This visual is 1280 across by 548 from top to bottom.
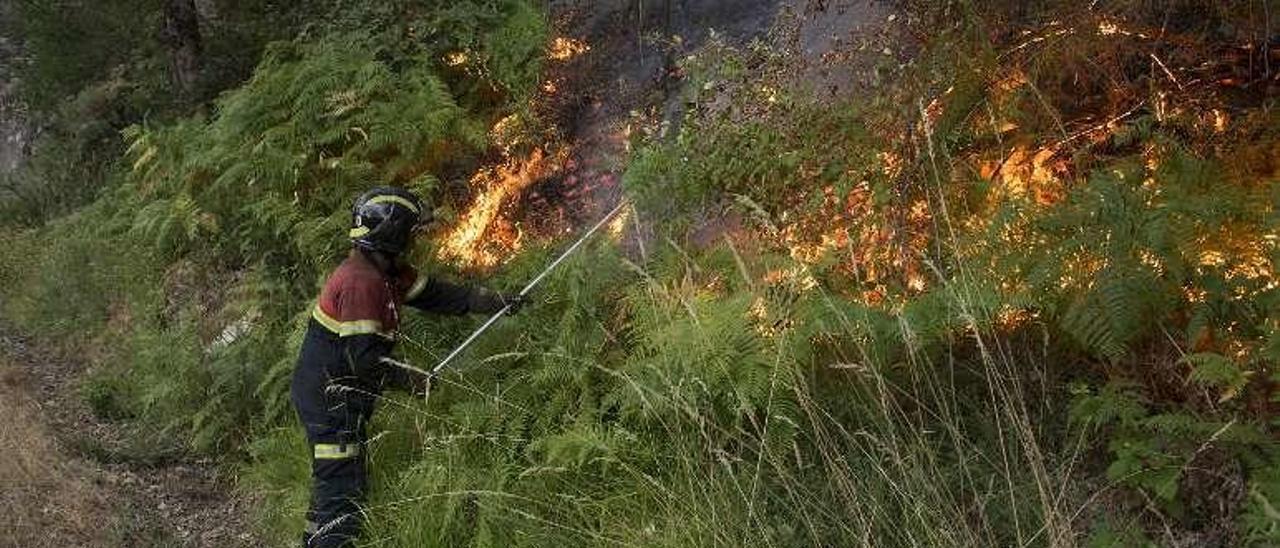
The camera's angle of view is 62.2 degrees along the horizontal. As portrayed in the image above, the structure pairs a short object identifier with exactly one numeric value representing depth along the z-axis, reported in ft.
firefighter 16.58
